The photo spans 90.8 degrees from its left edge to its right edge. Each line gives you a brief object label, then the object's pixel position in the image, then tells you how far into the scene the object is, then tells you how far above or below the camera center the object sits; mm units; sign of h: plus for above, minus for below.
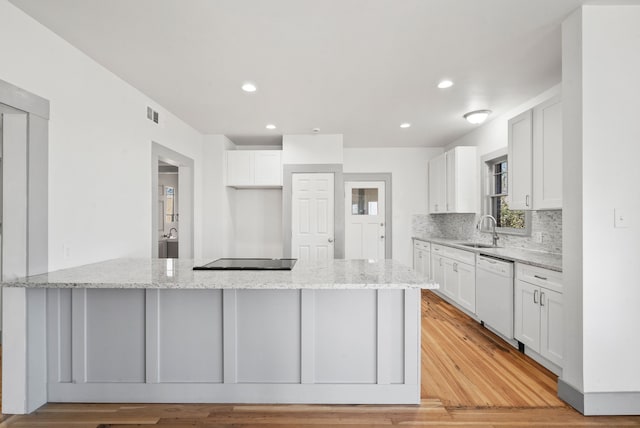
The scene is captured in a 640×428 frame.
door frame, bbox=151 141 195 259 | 4359 +123
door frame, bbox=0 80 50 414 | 1977 -553
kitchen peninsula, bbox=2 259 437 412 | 2115 -875
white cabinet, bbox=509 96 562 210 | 2639 +527
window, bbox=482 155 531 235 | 3891 +201
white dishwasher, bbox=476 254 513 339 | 2998 -801
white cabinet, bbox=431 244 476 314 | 3747 -778
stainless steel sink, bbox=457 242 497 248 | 4274 -406
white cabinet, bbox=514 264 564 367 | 2400 -790
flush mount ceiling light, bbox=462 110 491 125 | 3742 +1195
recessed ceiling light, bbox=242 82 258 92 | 2963 +1223
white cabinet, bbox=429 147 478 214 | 4563 +512
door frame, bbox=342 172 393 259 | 5711 +454
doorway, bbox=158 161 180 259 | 6088 +238
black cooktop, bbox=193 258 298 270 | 2252 -382
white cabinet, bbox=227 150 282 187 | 4840 +728
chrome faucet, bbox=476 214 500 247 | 4110 -245
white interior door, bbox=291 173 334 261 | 4758 +26
